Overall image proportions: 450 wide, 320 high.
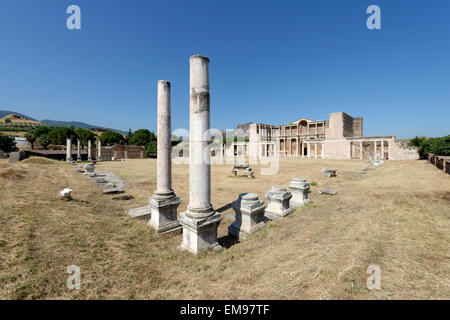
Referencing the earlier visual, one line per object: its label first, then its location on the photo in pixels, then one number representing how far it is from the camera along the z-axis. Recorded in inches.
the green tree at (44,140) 1906.1
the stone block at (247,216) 195.2
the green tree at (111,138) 2458.9
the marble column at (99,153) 1558.1
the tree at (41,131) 2109.1
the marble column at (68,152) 1109.5
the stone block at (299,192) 287.0
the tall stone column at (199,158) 166.2
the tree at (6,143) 1477.9
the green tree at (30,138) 2007.9
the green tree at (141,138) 2353.1
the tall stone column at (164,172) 213.9
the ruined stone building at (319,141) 1667.1
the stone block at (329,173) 589.3
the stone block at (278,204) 241.4
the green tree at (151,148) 2025.1
